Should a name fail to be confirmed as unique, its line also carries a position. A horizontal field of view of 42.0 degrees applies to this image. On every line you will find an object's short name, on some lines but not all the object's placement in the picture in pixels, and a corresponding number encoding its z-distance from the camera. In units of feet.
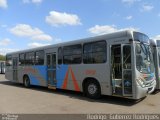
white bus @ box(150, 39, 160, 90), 36.99
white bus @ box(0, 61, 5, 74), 122.52
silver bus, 28.25
